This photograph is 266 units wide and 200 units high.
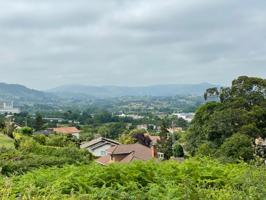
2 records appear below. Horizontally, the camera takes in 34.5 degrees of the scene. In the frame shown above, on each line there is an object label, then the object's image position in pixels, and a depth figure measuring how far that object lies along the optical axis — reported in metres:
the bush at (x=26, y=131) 32.81
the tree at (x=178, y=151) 35.38
